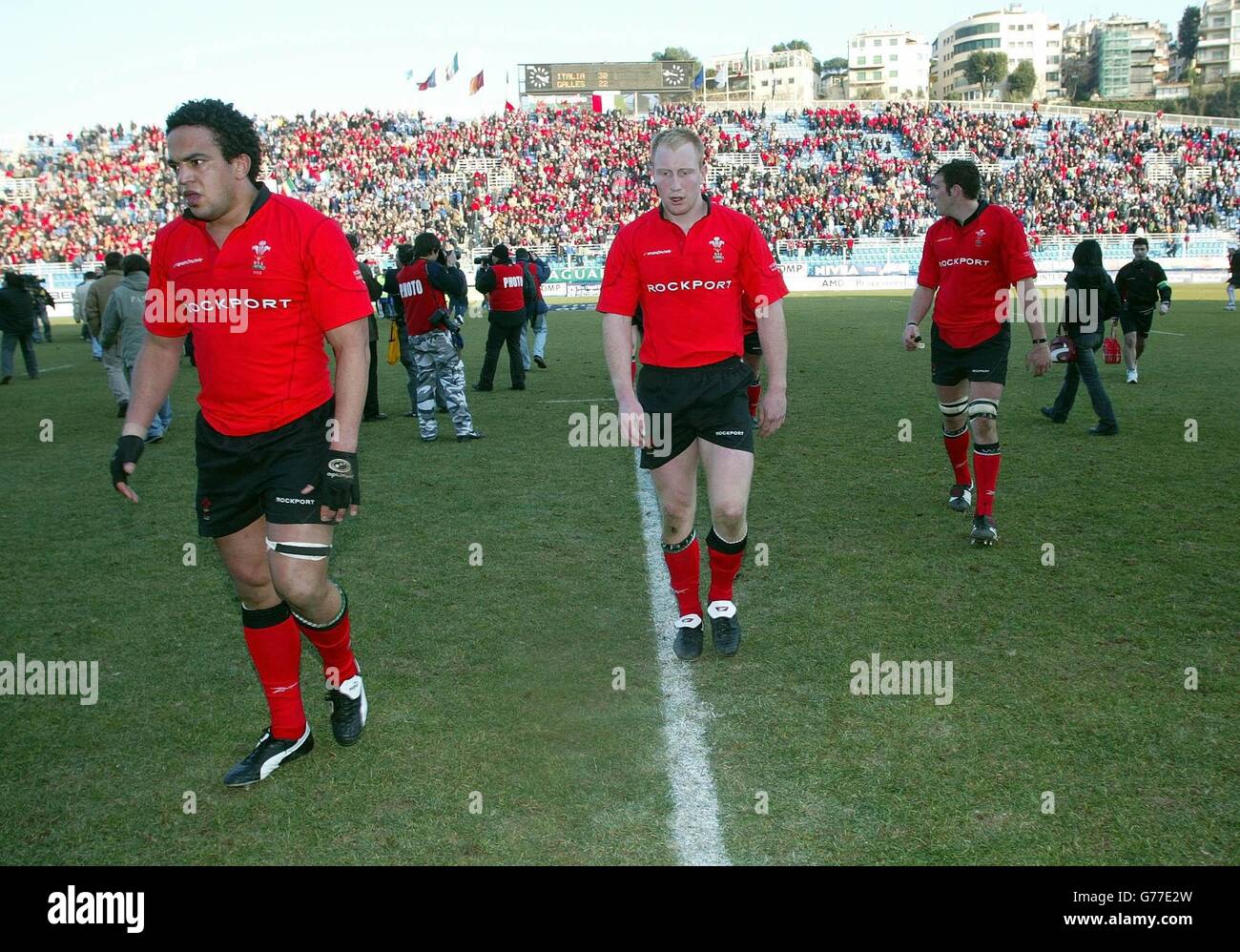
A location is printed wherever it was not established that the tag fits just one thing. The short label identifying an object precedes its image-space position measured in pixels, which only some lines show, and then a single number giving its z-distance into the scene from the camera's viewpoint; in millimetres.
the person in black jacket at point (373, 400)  12716
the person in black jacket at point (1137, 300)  14719
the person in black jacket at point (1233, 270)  25436
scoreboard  70938
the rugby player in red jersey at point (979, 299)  7012
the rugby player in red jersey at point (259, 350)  3785
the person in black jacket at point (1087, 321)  10914
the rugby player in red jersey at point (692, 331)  4742
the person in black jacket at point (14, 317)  19297
